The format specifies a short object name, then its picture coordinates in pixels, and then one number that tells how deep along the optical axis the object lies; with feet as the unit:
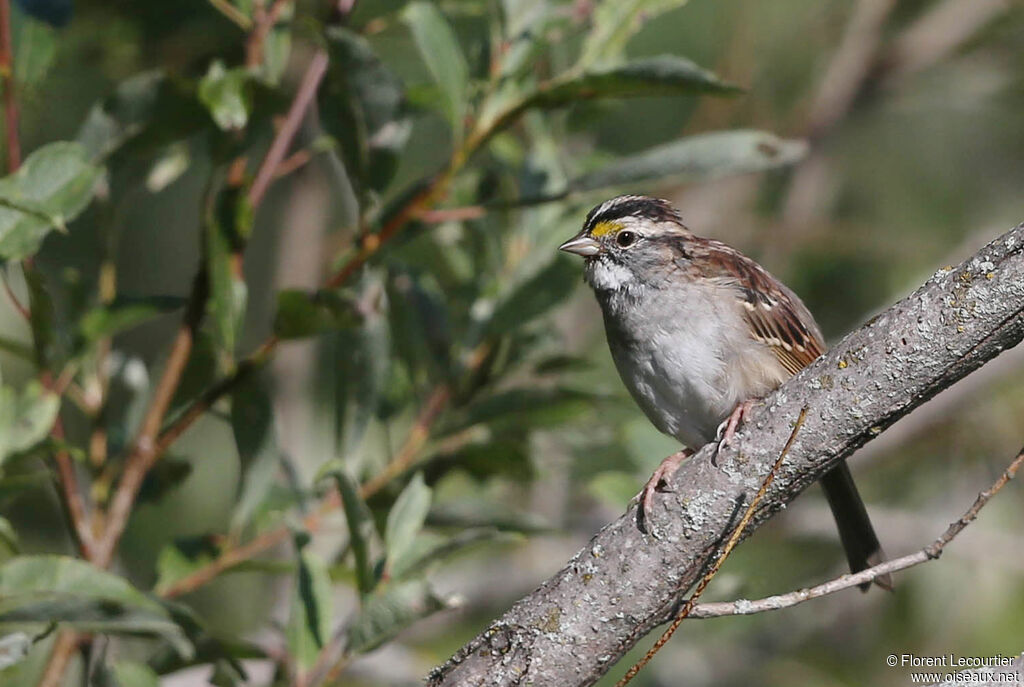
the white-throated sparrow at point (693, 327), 19.63
